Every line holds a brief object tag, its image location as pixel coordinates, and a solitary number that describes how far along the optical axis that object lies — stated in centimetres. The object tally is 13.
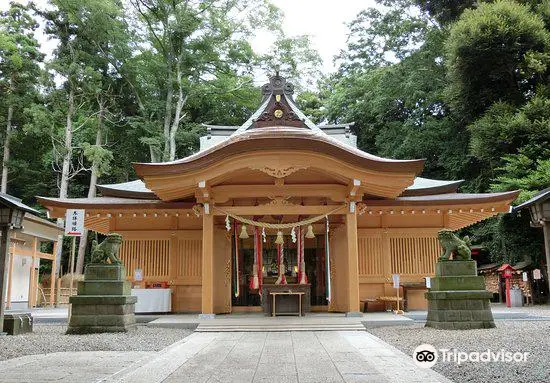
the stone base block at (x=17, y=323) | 895
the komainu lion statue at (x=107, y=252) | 970
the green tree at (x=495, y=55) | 2116
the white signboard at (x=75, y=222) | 1126
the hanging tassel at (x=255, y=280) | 1188
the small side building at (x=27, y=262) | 1920
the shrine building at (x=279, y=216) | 1099
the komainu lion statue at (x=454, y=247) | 962
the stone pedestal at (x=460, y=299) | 905
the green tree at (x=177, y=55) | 2748
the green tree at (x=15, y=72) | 2523
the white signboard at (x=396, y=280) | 1209
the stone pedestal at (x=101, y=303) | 918
